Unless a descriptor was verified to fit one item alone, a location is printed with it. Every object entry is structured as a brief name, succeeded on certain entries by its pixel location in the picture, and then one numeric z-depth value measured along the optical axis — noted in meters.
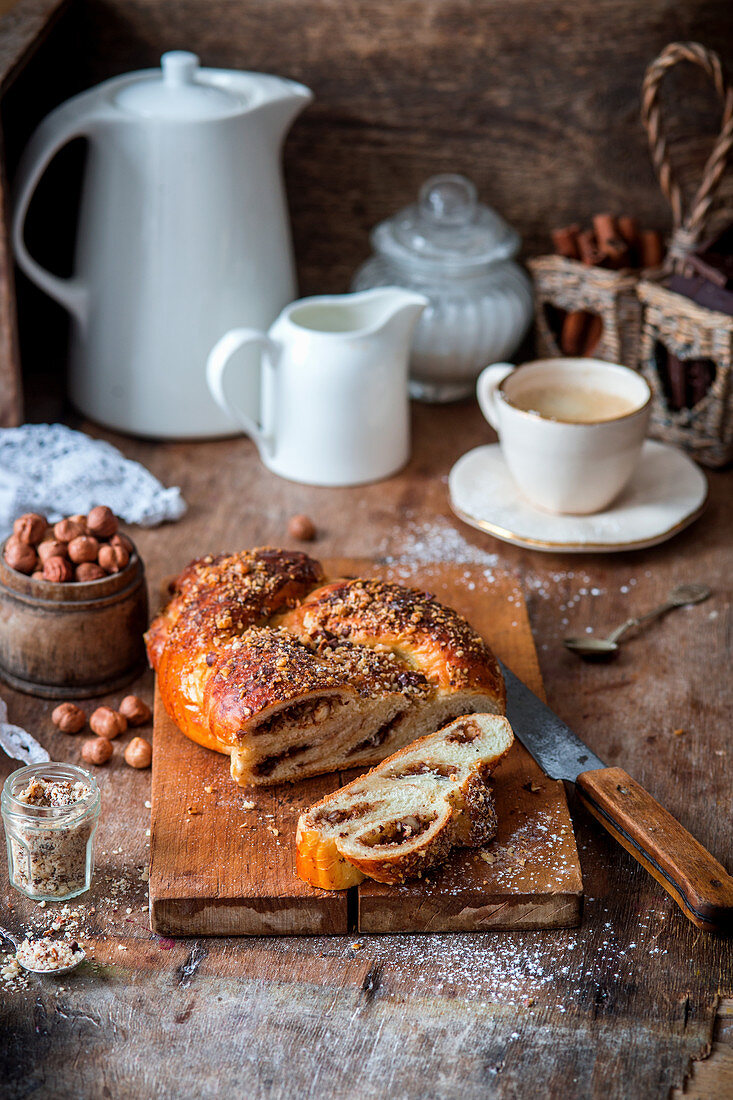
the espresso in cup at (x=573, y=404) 1.52
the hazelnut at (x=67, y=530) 1.19
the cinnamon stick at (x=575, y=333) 1.76
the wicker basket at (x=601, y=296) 1.66
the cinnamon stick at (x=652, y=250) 1.75
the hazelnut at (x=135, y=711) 1.17
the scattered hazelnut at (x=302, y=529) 1.51
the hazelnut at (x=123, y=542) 1.21
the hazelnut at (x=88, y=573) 1.16
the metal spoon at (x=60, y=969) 0.88
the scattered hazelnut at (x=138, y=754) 1.11
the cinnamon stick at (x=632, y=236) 1.76
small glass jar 0.94
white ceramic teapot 1.53
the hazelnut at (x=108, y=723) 1.15
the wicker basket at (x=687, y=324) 1.54
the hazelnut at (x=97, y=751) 1.12
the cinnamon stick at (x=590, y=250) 1.68
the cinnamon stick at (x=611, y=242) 1.68
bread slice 0.92
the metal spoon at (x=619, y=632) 1.29
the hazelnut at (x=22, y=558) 1.16
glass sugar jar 1.73
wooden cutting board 0.92
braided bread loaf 1.03
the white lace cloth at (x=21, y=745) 1.11
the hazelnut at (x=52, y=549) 1.17
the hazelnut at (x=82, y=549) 1.17
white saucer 1.46
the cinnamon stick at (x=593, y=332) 1.76
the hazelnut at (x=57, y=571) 1.15
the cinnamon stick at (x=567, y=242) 1.72
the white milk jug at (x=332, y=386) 1.53
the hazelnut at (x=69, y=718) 1.15
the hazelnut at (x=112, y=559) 1.17
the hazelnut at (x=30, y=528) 1.19
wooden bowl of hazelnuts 1.15
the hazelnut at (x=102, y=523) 1.20
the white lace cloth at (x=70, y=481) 1.50
